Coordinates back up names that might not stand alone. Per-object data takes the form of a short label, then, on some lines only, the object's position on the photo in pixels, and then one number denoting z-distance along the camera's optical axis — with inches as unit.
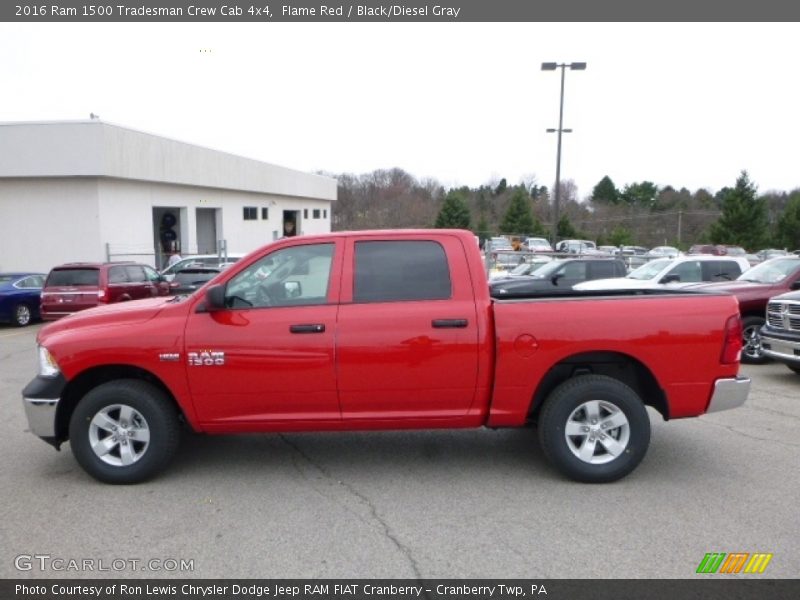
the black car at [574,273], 619.5
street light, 1038.7
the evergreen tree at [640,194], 3341.5
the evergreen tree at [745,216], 1827.0
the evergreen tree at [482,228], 2258.9
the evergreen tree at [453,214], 2193.8
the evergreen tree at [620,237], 2148.9
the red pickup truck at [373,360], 184.1
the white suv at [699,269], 529.7
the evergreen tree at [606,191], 3403.1
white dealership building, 852.0
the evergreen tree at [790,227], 1900.8
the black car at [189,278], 647.8
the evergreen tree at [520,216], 2415.1
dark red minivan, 564.7
